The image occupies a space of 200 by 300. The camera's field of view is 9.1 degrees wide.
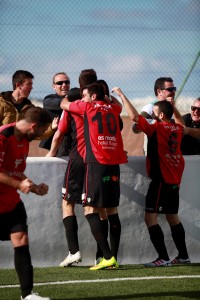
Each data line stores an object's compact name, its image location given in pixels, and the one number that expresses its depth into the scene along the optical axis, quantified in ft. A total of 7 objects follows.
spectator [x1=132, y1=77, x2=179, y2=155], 47.28
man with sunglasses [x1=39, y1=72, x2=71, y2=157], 45.39
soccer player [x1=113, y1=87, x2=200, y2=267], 44.17
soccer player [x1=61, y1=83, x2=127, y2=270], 42.15
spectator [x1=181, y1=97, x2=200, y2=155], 48.25
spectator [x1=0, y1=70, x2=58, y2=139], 44.06
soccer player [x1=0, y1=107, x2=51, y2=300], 32.57
